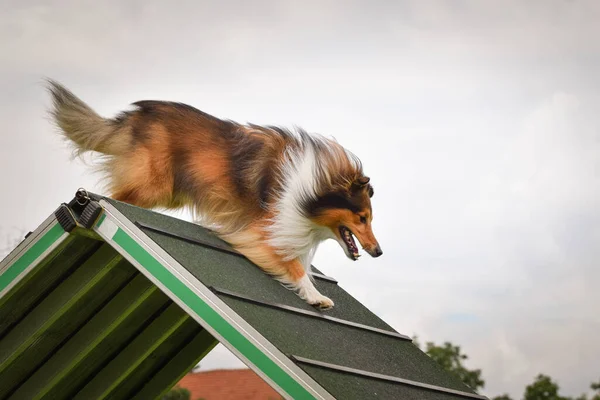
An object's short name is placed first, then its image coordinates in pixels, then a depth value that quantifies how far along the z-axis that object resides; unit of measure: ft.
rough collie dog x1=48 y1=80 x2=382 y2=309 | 16.12
